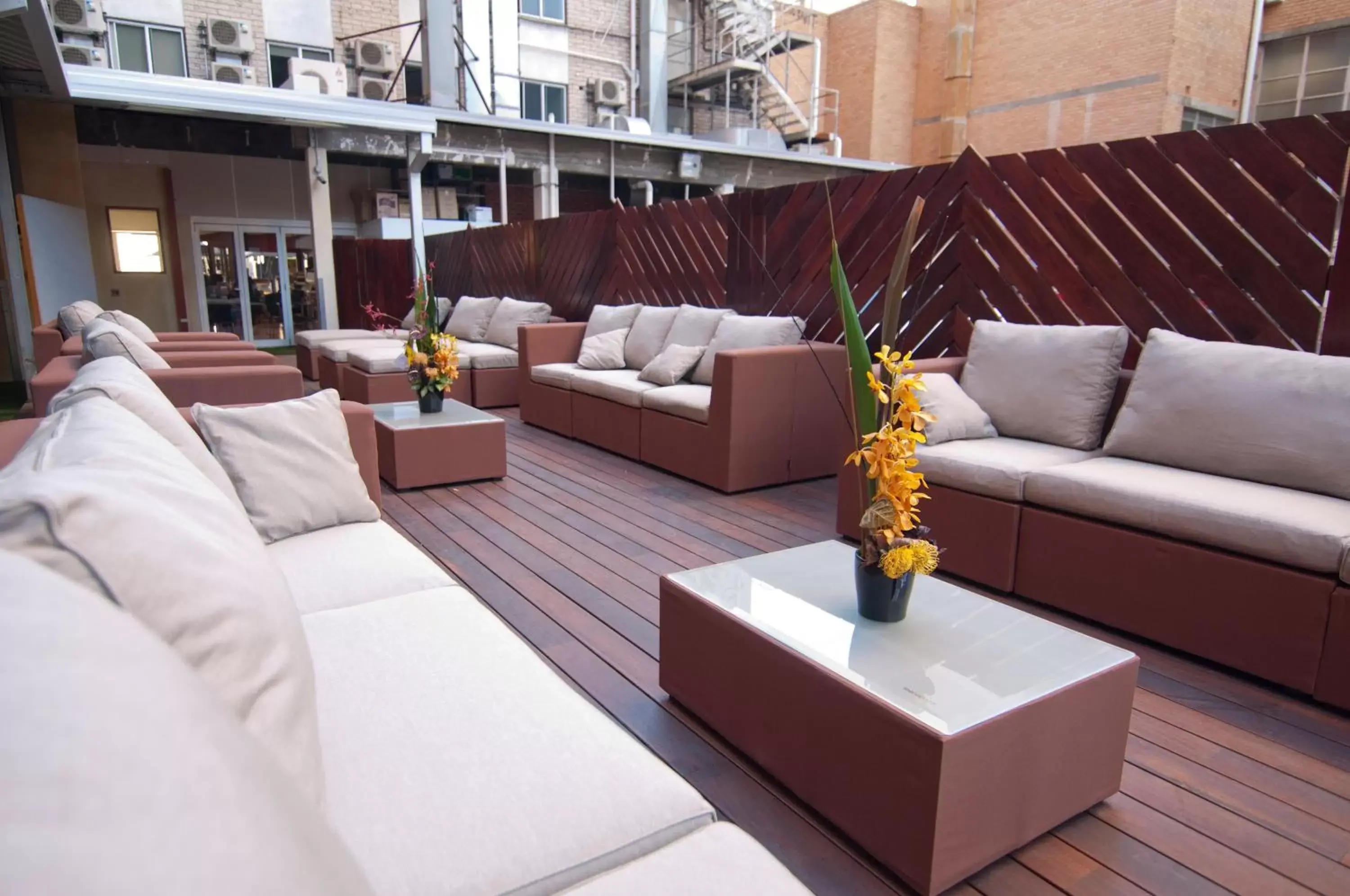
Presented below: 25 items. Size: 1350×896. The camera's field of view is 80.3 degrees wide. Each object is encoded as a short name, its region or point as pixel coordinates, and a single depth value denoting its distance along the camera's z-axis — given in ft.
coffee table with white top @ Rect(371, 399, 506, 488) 13.19
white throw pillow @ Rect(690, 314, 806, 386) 14.21
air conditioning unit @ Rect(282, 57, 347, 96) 34.12
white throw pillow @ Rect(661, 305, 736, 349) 15.71
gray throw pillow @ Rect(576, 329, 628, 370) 17.57
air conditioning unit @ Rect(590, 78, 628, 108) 46.96
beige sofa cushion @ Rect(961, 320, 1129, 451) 9.84
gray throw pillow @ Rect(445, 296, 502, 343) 24.41
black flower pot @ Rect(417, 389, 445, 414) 14.33
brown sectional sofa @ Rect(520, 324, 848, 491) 13.01
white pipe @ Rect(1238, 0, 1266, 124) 42.16
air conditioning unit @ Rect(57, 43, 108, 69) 33.04
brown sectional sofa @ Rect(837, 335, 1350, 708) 6.86
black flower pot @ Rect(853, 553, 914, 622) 5.70
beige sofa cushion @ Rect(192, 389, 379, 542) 6.66
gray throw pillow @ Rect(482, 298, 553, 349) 22.17
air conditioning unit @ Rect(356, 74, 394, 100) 39.65
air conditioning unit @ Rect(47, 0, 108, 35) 32.60
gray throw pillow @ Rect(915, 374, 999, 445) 10.23
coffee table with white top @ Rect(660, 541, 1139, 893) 4.65
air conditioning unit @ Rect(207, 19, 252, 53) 37.50
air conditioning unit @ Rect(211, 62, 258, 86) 37.11
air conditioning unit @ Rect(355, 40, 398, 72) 39.93
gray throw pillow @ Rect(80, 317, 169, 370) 9.66
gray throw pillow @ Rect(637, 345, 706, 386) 15.17
